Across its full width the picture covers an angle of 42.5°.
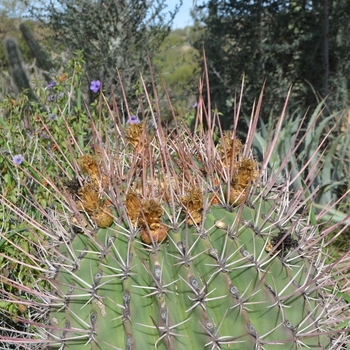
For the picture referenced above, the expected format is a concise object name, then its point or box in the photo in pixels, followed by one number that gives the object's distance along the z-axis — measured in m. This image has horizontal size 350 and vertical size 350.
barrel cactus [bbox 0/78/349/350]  1.07
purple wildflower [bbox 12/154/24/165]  1.85
